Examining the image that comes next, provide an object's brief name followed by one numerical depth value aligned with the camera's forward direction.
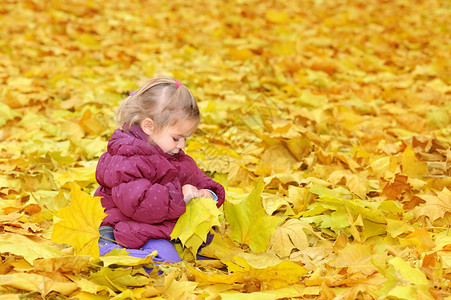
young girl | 4.20
